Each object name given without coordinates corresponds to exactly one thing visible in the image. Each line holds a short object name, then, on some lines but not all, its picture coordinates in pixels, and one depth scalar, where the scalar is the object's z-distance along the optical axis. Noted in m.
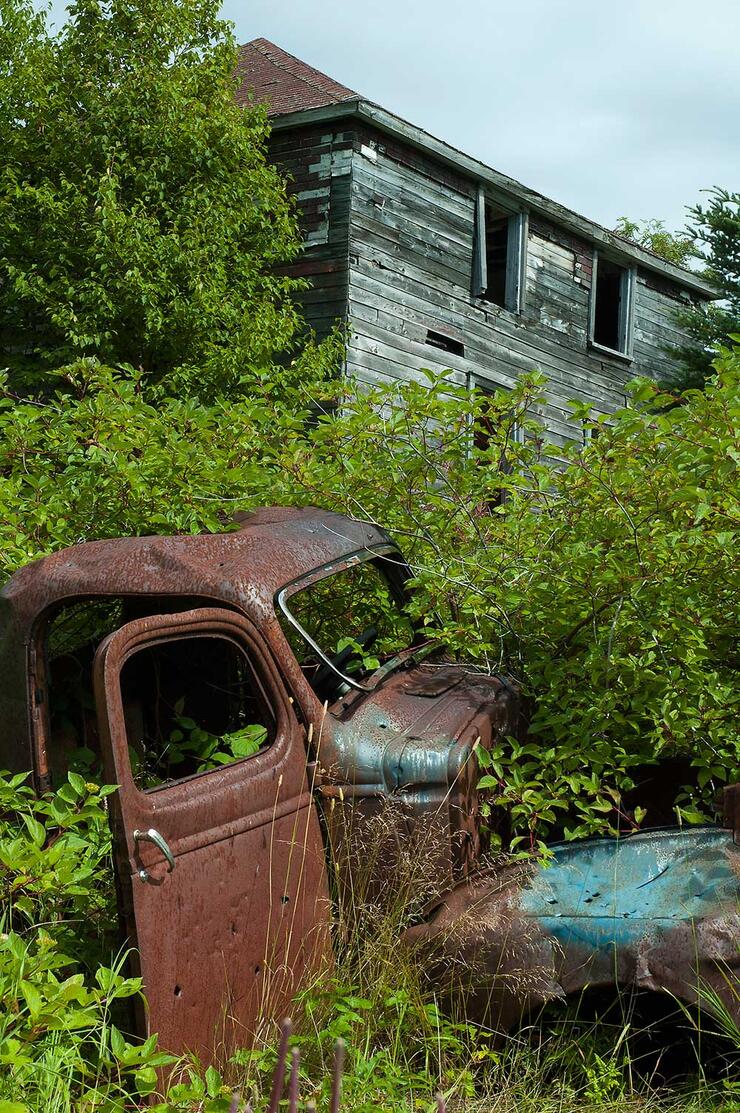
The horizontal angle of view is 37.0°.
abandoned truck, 3.16
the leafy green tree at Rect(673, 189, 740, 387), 15.52
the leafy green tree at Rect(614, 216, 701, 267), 42.22
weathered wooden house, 14.52
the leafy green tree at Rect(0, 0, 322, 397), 12.29
